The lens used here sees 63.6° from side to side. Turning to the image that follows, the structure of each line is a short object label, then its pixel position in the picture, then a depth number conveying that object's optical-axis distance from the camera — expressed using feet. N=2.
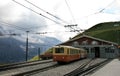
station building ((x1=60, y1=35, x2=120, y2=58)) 92.72
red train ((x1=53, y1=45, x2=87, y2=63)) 47.16
